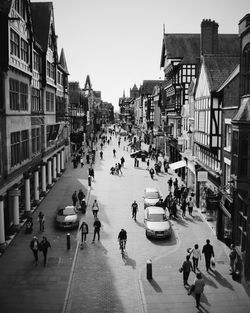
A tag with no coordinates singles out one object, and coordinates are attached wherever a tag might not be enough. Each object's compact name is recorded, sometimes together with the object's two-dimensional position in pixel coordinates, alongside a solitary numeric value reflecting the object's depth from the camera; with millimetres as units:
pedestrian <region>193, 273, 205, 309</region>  13500
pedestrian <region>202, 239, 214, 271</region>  17188
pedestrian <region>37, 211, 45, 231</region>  22791
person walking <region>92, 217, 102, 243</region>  21016
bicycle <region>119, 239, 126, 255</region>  19141
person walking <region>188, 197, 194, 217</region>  26672
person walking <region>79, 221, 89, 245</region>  20781
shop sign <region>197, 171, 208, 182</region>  25281
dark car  55581
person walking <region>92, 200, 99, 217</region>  25547
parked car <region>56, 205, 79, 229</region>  23062
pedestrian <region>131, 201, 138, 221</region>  25359
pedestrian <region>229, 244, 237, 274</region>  16484
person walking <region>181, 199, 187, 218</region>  26116
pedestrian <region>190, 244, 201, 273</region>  17156
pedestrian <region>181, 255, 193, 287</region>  15375
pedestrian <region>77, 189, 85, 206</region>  29141
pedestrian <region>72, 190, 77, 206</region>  28500
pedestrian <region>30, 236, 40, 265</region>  17812
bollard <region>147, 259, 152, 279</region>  16062
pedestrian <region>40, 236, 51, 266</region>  17734
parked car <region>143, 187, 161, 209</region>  28281
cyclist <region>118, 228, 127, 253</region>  19156
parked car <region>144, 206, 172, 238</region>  21344
